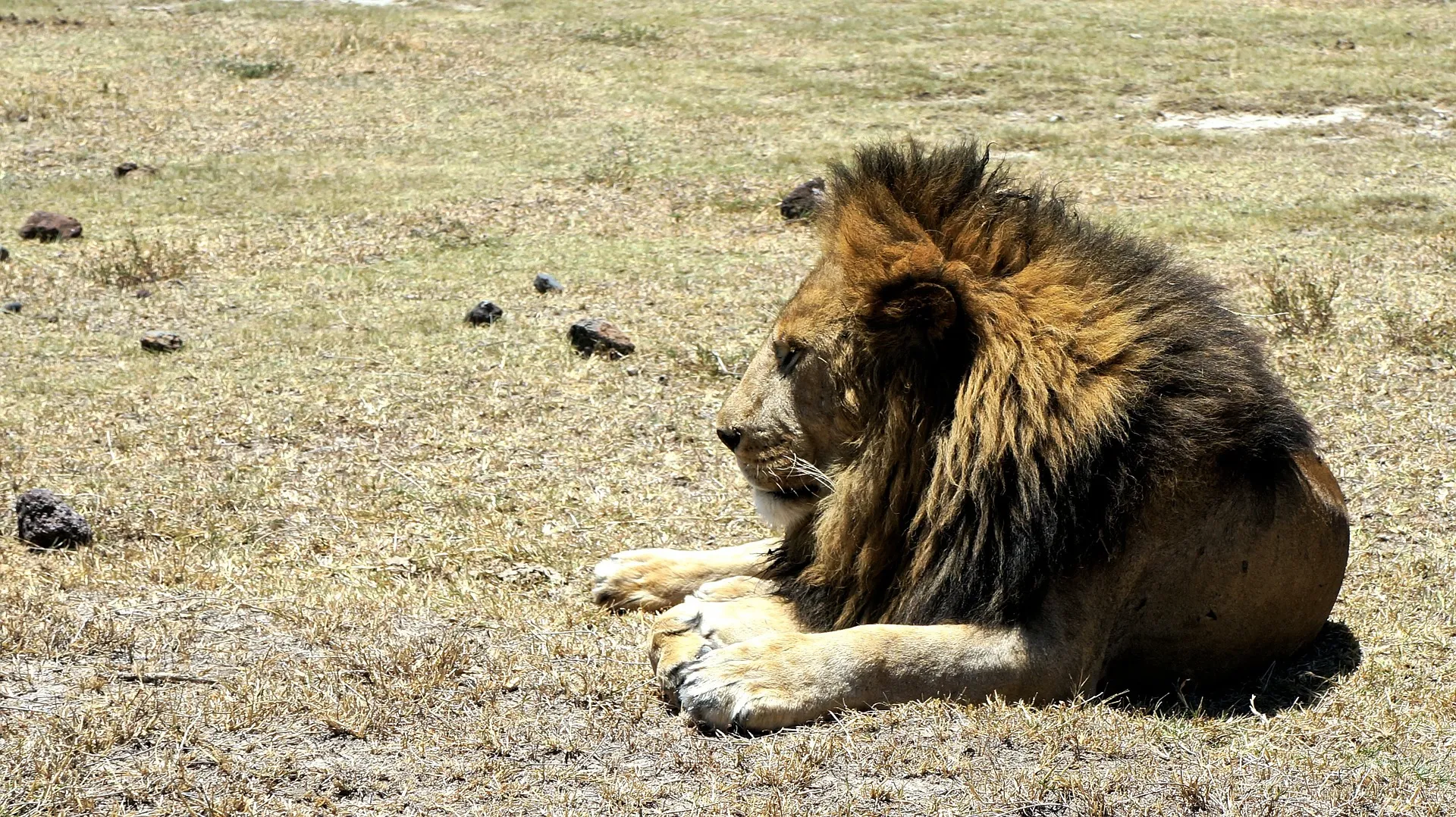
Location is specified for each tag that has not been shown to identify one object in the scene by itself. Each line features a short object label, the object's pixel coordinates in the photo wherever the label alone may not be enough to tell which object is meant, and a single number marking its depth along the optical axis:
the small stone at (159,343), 16.53
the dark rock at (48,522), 10.61
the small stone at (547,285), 19.36
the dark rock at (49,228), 22.33
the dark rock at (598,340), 16.19
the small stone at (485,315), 17.67
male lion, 7.03
